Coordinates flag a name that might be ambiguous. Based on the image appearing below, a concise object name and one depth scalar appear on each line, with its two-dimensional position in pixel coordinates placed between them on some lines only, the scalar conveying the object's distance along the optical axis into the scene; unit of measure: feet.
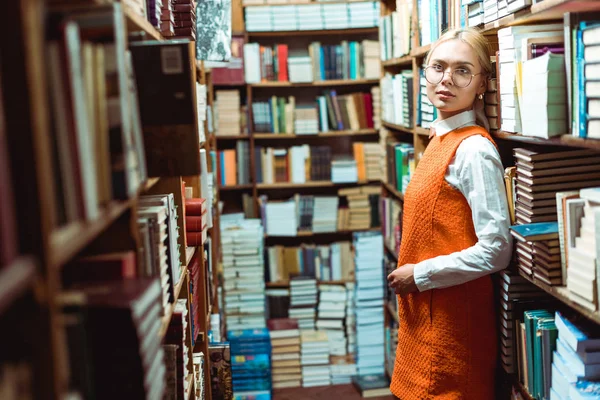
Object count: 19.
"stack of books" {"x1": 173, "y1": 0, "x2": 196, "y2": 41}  8.46
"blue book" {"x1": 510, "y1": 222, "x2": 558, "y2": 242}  5.92
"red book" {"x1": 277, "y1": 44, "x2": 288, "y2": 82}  15.60
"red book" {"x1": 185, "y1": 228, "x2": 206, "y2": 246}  8.30
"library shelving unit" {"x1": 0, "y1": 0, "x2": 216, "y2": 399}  2.63
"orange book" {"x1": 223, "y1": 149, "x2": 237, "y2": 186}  15.81
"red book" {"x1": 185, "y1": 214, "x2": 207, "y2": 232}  8.30
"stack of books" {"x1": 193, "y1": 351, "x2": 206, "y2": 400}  8.07
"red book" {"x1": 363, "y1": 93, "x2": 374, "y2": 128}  16.01
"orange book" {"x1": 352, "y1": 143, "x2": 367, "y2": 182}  15.94
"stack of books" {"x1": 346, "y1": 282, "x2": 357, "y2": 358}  15.76
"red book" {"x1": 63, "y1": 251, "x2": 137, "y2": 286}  4.03
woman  6.77
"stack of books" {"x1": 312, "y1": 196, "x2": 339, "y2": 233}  15.97
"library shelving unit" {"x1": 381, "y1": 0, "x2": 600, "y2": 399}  5.21
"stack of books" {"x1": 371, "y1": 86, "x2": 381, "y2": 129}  15.71
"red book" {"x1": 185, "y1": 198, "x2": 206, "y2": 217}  8.20
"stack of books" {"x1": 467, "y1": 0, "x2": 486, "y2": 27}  7.47
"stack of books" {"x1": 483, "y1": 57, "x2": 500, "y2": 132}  7.23
